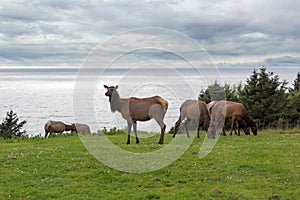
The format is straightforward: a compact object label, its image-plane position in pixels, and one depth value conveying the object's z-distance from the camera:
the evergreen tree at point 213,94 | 31.86
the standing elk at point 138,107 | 17.92
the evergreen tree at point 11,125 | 41.19
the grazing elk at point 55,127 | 30.36
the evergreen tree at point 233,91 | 44.56
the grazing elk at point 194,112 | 20.59
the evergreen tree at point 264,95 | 39.81
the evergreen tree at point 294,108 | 39.81
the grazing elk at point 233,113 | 23.66
